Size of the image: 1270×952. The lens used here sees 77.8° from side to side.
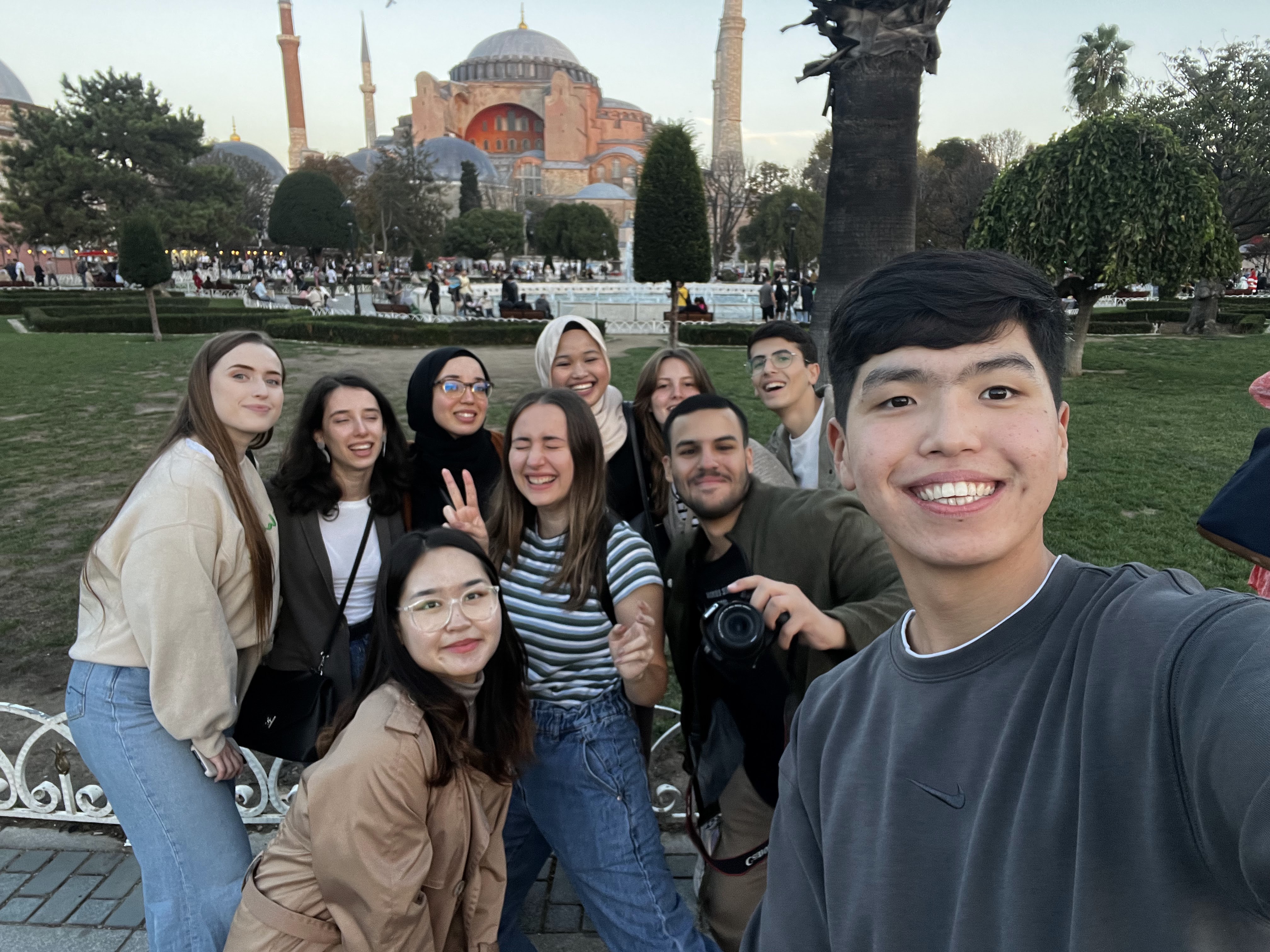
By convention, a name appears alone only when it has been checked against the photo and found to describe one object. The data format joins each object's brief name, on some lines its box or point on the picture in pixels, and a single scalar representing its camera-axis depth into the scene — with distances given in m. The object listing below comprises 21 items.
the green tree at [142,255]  20.06
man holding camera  2.11
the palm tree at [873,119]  5.54
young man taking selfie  0.73
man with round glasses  3.43
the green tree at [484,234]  51.97
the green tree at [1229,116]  19.31
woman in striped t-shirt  2.28
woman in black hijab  3.24
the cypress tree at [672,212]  17.64
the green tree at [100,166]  33.12
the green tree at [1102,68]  29.78
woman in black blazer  2.78
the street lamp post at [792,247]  25.02
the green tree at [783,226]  33.81
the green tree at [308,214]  41.44
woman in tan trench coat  1.93
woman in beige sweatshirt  2.27
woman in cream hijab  3.42
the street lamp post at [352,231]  36.86
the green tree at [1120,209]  12.78
